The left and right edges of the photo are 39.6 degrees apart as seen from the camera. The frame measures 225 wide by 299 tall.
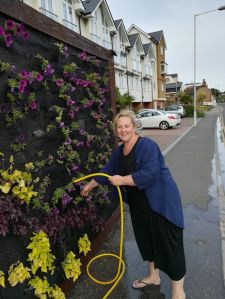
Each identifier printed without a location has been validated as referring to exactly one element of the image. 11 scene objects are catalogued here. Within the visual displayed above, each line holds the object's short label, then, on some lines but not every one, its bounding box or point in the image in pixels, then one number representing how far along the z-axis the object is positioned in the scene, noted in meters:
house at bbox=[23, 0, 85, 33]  20.59
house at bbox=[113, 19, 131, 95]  34.29
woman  2.77
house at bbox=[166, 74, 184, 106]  68.25
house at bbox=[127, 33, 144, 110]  39.40
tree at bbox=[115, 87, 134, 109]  17.67
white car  23.41
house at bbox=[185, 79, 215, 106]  101.16
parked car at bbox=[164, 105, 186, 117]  37.02
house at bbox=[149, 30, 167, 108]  51.53
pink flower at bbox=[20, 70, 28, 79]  2.63
